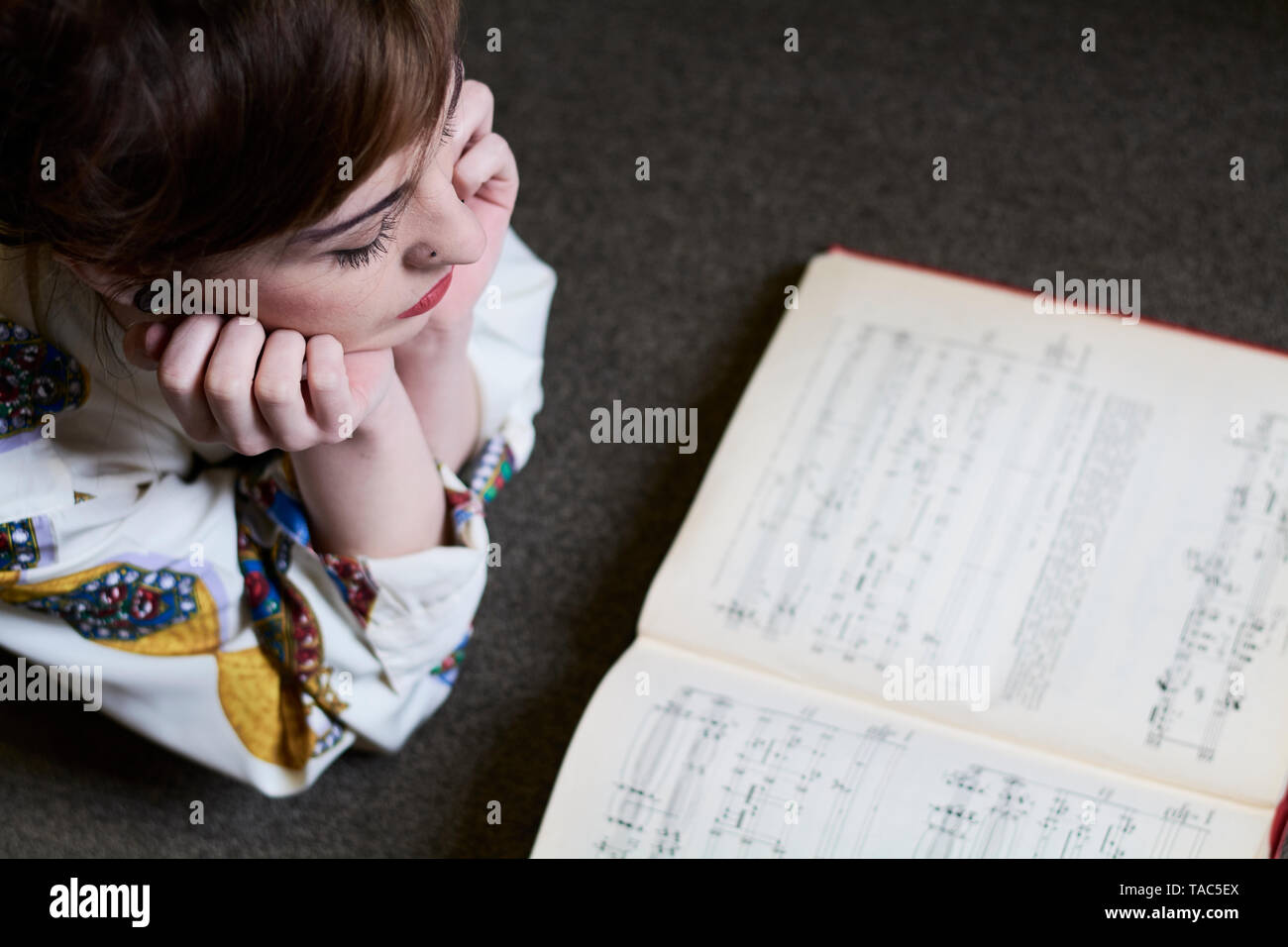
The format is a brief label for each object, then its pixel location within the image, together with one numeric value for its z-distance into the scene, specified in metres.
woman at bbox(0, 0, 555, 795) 0.42
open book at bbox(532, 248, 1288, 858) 0.65
